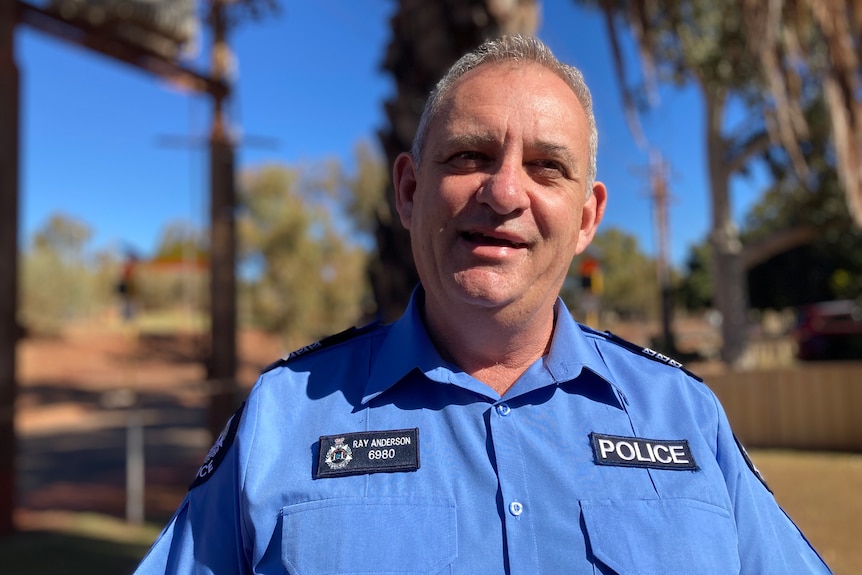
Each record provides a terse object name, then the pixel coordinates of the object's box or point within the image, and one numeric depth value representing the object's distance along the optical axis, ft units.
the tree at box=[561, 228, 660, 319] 44.80
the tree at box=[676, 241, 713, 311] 108.27
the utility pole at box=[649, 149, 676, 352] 60.59
